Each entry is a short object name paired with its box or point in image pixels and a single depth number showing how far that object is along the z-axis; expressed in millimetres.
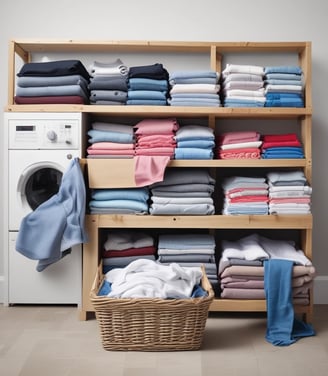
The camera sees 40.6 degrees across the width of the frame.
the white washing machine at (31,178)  2684
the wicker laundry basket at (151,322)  2127
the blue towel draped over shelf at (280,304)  2383
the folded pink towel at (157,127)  2742
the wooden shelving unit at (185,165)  2625
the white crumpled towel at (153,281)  2193
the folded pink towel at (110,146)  2734
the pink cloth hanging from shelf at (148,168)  2578
